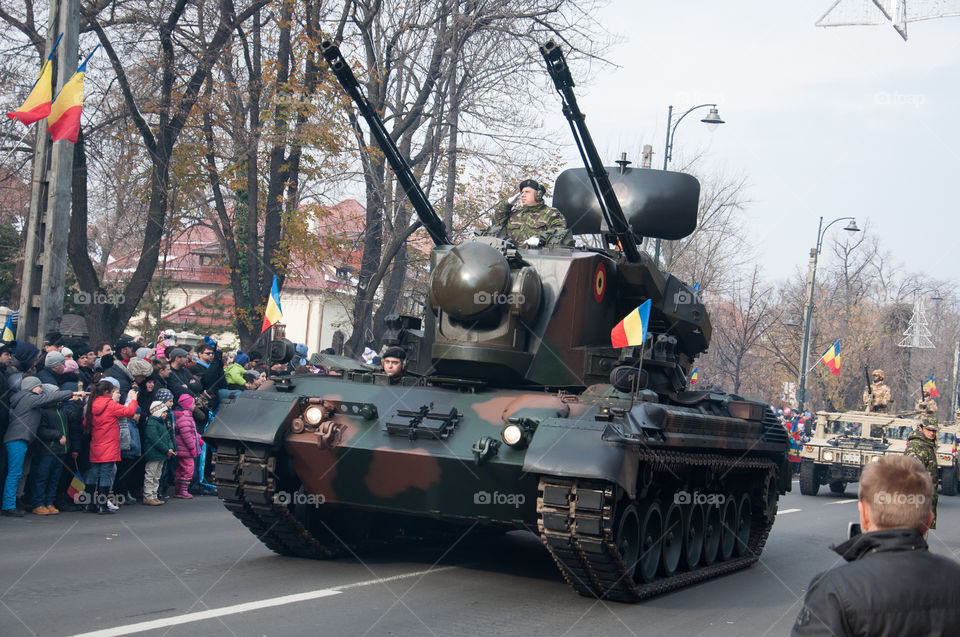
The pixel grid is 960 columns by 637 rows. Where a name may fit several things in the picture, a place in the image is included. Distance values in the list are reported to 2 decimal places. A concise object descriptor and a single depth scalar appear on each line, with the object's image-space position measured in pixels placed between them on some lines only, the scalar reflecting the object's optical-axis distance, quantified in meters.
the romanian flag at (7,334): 13.65
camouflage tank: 7.72
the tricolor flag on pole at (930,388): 33.31
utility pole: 13.70
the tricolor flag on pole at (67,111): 13.45
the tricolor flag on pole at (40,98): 13.32
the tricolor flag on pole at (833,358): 29.84
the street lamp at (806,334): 32.09
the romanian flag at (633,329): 8.87
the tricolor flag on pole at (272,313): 15.03
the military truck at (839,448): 20.78
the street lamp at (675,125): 23.60
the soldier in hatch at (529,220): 9.70
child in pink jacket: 13.24
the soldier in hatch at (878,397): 23.52
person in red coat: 11.56
